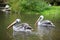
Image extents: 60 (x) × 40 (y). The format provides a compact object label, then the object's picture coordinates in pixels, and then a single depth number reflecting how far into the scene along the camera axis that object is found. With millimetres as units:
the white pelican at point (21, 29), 7427
